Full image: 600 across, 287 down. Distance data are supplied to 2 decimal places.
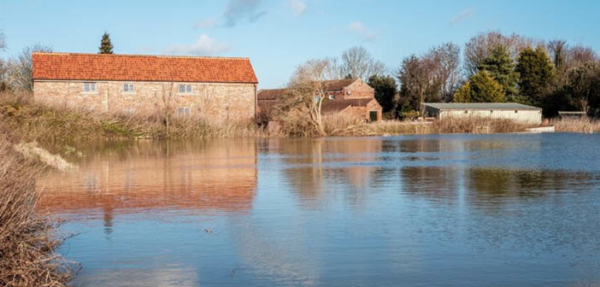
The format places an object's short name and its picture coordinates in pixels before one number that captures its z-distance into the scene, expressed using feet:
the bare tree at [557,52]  265.95
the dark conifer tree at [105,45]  268.21
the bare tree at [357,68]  346.33
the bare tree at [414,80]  276.41
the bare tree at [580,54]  304.11
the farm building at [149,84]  174.81
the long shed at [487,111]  212.43
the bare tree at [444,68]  290.97
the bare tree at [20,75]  230.09
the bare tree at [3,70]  210.03
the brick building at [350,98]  243.40
